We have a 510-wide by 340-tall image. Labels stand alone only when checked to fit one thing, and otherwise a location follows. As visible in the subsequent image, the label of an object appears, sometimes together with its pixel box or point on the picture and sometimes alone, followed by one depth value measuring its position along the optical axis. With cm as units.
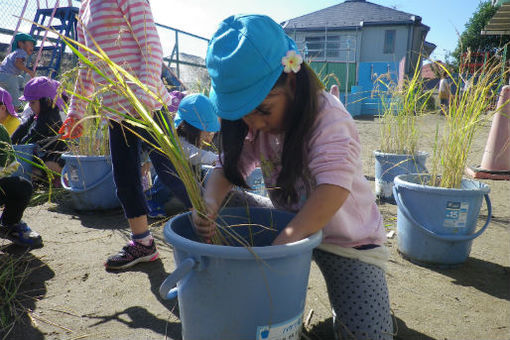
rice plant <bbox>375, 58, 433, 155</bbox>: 281
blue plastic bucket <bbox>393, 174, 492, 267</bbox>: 178
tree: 1476
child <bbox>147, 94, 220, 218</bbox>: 228
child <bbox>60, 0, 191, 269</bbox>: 167
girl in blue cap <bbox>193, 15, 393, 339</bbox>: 97
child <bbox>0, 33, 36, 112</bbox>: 586
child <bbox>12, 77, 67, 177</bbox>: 319
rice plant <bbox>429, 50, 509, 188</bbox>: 185
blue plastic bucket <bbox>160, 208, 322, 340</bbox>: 84
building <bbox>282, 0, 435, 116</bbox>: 1759
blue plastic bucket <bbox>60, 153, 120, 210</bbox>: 271
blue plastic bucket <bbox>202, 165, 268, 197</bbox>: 227
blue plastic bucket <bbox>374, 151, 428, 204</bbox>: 283
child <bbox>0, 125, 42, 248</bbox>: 203
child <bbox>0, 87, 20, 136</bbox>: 342
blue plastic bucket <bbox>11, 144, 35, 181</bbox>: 306
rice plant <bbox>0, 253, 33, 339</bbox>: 140
